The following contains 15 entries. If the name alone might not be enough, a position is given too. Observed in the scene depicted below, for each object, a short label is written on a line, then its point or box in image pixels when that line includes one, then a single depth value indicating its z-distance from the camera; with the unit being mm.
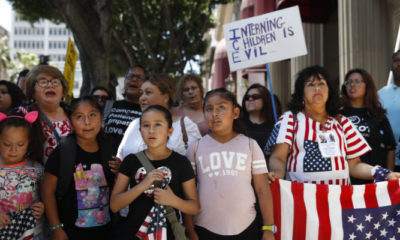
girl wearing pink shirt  2893
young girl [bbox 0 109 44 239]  2951
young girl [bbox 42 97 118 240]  3104
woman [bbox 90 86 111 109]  5875
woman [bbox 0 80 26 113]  4672
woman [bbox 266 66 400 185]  3199
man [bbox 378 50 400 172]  4516
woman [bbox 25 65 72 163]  3514
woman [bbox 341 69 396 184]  4078
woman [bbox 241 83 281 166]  4961
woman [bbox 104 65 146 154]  4239
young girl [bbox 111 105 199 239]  2738
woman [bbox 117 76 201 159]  3350
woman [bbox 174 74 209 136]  4973
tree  9219
